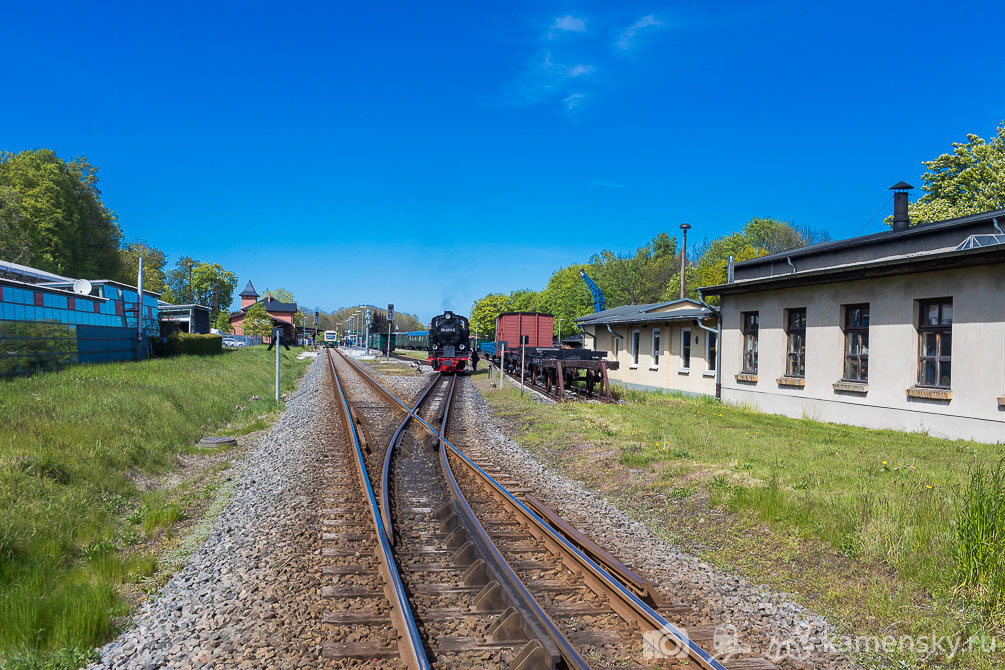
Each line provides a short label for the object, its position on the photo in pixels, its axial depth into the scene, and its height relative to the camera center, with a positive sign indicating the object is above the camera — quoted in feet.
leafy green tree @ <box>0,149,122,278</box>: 143.84 +30.66
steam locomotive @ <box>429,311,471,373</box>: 104.22 -0.42
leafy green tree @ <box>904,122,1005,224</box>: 106.01 +31.80
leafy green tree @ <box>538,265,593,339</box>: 281.33 +21.85
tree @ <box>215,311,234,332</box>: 293.23 +6.21
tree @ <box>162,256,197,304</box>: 347.36 +32.91
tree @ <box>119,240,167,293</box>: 252.62 +32.74
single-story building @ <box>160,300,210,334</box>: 159.74 +5.22
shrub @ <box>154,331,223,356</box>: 101.96 -1.75
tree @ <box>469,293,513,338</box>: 385.52 +20.54
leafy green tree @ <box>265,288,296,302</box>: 508.12 +35.53
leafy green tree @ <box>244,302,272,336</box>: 280.10 +7.27
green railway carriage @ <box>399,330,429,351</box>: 207.78 -0.04
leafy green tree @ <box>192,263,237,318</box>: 347.36 +29.03
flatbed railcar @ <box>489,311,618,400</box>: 64.64 -1.75
